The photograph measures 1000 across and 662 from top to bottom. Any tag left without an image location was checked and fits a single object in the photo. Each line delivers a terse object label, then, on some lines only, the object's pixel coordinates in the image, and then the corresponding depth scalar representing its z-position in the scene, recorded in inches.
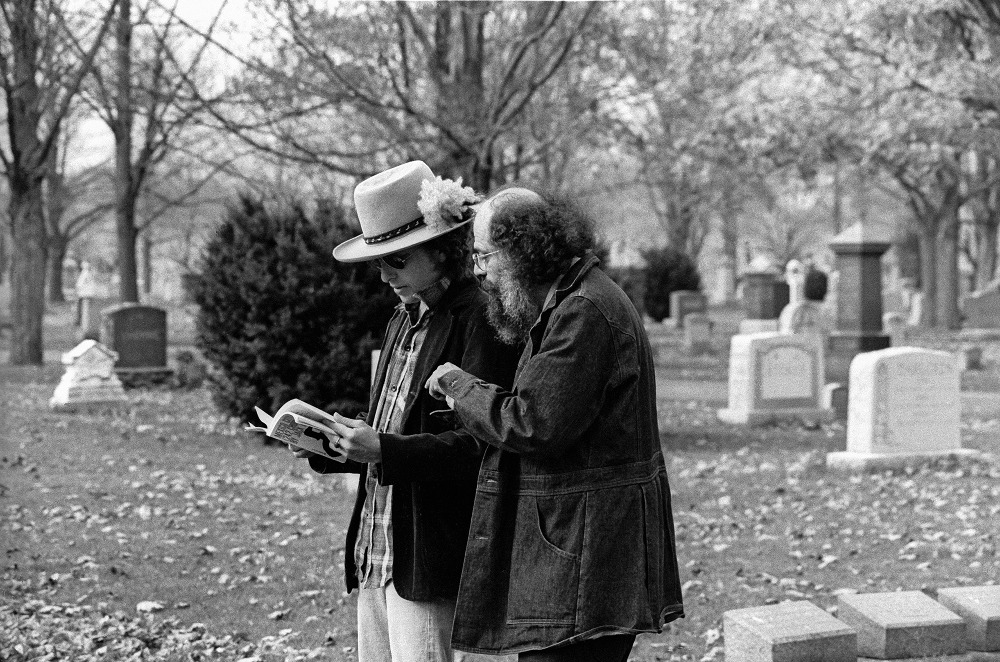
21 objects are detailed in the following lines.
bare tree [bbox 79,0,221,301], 780.6
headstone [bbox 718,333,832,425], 530.6
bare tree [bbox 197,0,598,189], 424.5
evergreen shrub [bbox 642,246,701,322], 1302.9
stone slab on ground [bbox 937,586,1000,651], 175.2
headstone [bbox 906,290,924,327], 1218.0
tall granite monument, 722.2
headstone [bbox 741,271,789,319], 1064.2
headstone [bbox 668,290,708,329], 1222.3
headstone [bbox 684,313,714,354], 976.3
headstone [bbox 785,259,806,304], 964.0
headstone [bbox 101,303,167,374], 692.1
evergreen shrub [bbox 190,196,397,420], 438.9
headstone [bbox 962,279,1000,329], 1102.4
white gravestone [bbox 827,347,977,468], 387.5
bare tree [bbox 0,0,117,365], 746.8
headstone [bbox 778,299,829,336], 737.6
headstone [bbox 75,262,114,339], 930.1
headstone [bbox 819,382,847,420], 539.2
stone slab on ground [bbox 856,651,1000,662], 170.7
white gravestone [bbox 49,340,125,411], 564.4
